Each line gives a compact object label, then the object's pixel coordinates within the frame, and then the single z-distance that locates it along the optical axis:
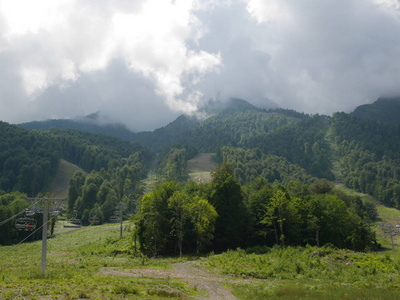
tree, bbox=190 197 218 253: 51.43
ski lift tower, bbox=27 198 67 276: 30.38
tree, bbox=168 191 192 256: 53.06
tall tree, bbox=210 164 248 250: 57.29
